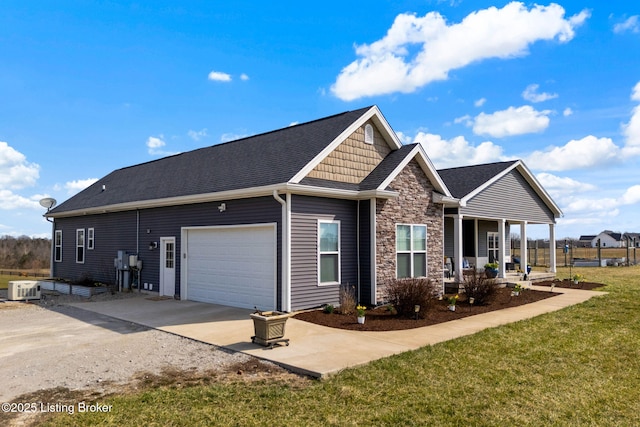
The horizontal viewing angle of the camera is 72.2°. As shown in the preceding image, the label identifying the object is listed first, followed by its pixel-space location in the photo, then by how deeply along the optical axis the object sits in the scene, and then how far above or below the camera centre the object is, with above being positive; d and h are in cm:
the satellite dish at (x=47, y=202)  2098 +184
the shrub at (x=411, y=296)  1049 -140
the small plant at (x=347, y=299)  1094 -156
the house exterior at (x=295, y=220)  1110 +55
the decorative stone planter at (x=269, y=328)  766 -157
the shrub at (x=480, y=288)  1280 -148
